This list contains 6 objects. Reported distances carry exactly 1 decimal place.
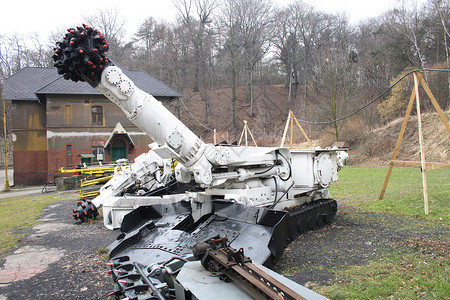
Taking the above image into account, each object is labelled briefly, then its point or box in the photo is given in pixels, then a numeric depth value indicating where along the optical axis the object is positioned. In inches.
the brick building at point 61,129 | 1051.3
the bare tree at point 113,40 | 1670.9
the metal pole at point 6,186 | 962.7
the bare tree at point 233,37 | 1528.1
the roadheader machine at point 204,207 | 125.8
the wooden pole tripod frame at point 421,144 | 315.9
